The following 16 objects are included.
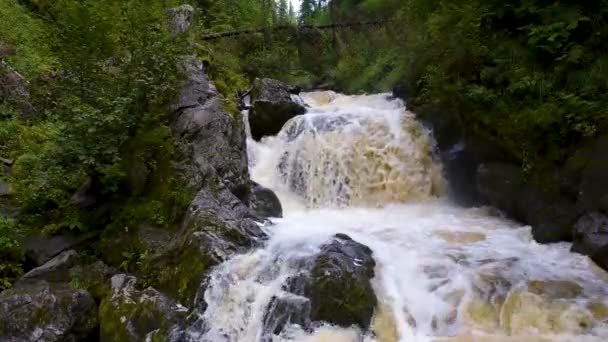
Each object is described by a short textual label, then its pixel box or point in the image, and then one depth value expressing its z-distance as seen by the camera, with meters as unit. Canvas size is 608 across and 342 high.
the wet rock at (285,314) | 5.71
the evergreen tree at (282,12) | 24.11
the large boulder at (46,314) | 5.86
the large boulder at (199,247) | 6.34
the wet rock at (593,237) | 6.39
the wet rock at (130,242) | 7.29
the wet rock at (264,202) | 9.56
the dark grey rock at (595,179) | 6.76
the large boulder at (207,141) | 8.52
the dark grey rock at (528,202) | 7.45
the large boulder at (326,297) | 5.70
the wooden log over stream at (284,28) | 20.06
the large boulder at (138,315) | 5.82
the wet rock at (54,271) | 6.68
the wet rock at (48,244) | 7.24
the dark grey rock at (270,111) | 13.18
